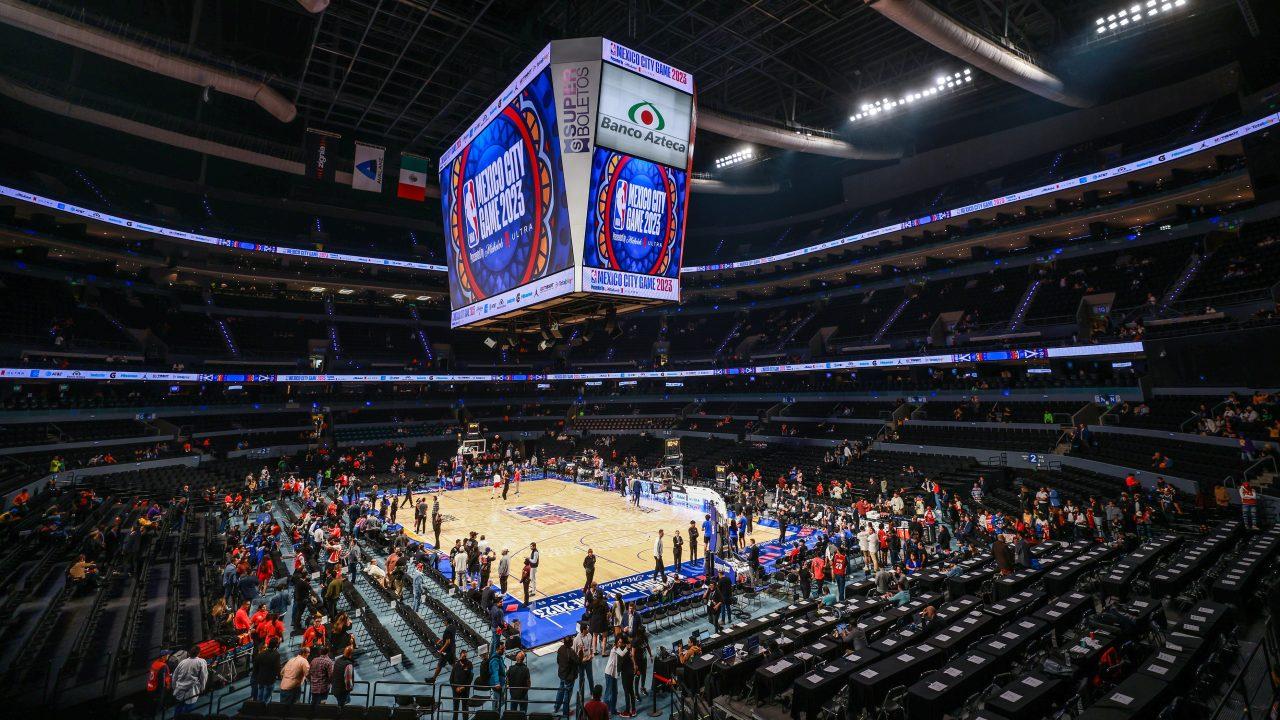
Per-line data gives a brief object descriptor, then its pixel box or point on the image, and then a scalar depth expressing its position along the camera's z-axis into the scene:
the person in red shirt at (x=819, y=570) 13.86
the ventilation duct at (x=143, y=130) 22.86
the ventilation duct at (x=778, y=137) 23.45
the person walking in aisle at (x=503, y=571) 14.06
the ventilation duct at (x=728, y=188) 39.09
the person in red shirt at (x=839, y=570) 13.55
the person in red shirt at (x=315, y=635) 9.17
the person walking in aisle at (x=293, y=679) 8.16
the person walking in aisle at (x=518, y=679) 8.00
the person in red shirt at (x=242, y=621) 10.11
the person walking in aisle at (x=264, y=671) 8.51
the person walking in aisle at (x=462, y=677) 8.17
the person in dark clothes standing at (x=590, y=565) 13.29
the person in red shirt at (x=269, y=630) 9.60
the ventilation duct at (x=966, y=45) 15.89
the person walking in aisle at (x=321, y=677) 8.11
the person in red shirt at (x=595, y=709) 6.88
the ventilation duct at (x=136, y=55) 16.12
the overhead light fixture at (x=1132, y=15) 21.56
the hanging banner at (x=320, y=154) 23.08
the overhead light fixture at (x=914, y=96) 26.03
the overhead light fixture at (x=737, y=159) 36.50
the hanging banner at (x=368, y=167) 20.94
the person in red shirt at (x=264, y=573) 14.02
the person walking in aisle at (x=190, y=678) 7.83
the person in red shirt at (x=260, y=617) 9.89
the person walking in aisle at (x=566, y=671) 8.59
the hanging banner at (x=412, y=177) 19.88
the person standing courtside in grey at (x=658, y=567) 15.32
